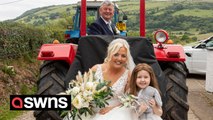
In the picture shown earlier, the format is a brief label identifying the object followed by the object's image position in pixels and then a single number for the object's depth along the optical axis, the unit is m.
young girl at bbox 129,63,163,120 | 4.43
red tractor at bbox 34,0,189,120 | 5.23
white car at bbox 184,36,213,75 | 14.69
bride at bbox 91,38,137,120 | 4.50
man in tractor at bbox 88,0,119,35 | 5.63
